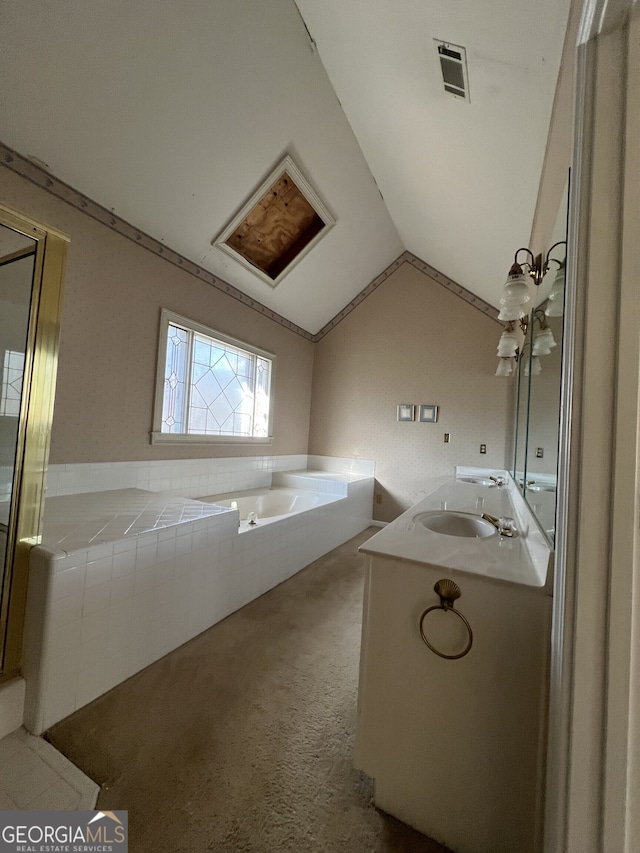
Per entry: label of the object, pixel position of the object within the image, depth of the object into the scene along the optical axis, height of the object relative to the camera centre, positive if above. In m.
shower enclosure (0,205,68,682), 1.29 +0.06
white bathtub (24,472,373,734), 1.27 -0.76
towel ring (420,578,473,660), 0.87 -0.39
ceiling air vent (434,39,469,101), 1.40 +1.69
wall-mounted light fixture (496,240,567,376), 1.19 +0.62
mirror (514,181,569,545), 1.03 +0.25
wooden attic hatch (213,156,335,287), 2.64 +1.90
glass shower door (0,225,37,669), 1.32 +0.24
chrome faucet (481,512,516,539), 1.25 -0.30
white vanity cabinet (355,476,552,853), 0.82 -0.71
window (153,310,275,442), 2.82 +0.45
